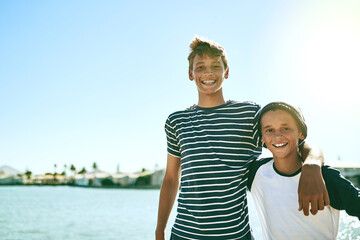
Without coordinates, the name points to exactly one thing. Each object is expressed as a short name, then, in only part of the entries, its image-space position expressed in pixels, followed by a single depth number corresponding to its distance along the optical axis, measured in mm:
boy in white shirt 1851
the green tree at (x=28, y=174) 141000
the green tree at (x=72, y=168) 138250
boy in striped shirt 2080
